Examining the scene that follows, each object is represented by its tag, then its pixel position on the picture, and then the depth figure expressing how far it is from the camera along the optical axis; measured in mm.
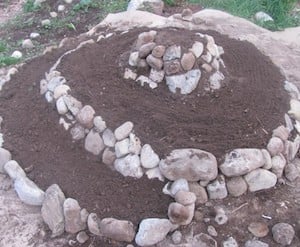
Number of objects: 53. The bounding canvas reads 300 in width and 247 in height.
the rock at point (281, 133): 3404
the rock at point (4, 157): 3604
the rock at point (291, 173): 3424
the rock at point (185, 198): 3047
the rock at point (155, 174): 3229
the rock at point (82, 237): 3082
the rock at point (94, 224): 3084
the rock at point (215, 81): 3570
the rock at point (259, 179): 3240
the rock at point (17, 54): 5115
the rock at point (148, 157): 3227
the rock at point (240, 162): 3170
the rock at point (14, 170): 3477
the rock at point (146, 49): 3543
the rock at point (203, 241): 3008
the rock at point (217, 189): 3180
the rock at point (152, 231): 2990
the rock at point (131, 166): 3273
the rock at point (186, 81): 3502
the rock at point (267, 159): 3277
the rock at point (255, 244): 2986
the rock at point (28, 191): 3328
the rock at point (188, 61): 3469
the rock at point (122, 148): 3312
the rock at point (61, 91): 3699
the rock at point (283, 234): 3020
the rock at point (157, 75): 3557
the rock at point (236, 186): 3207
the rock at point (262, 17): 5627
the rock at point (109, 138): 3393
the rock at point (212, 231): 3059
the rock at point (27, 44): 5339
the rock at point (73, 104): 3592
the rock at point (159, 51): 3487
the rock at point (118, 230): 3002
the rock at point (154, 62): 3508
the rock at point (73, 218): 3119
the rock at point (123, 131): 3348
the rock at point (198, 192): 3176
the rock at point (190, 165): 3129
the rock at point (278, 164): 3338
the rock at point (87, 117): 3490
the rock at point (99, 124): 3429
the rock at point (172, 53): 3471
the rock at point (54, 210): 3154
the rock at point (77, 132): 3537
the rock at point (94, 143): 3430
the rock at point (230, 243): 3004
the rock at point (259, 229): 3068
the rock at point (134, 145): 3295
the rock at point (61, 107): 3641
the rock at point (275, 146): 3322
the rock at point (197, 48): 3549
